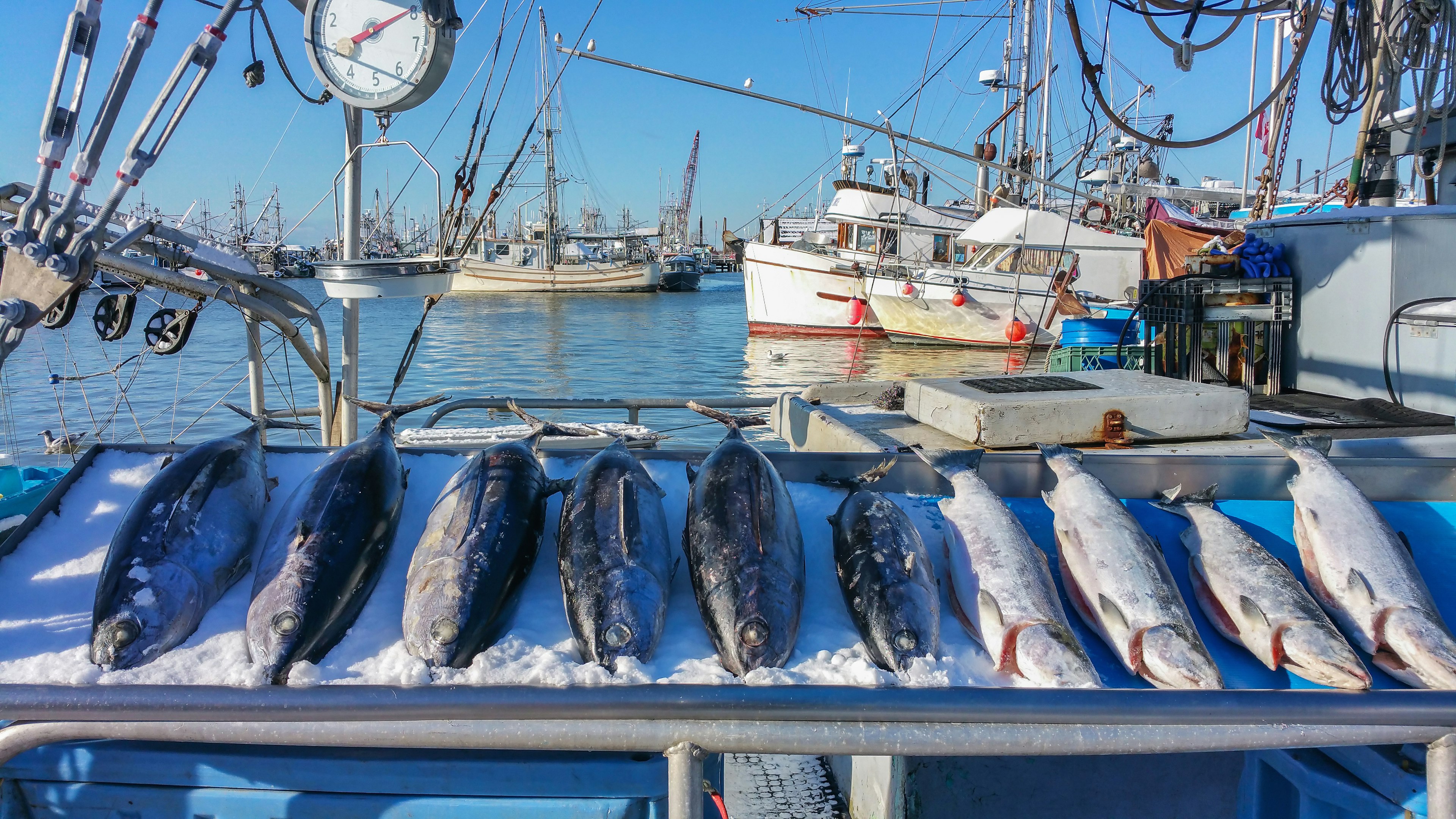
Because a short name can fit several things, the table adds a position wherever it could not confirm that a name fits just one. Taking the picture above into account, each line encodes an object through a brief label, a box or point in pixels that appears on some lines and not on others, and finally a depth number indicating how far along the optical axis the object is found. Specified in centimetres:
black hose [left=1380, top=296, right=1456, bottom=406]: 510
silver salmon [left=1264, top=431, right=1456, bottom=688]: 217
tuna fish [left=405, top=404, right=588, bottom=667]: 212
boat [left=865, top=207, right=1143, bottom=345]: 2208
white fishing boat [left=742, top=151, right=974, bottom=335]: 2488
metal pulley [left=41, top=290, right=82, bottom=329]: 365
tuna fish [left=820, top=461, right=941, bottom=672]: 218
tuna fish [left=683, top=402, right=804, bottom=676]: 211
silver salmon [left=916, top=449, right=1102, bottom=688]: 211
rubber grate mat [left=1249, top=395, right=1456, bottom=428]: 437
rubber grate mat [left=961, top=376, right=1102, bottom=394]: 419
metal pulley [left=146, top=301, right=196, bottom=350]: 521
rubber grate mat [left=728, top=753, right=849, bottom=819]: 303
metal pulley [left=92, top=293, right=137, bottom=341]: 539
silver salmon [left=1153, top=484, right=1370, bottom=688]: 215
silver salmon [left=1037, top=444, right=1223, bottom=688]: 214
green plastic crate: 920
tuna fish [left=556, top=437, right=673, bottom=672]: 212
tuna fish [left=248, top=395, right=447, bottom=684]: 210
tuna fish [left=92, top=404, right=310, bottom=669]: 212
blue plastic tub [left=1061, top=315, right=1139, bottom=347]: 1075
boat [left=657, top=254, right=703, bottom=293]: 6341
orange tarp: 1352
